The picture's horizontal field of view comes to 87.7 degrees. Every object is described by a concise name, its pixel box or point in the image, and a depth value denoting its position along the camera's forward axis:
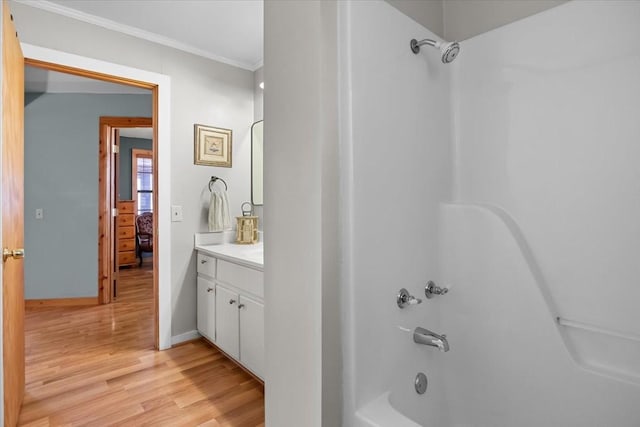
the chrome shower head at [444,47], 1.16
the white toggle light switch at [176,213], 2.65
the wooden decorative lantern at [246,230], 2.85
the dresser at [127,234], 6.14
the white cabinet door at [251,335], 1.99
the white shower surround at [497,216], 1.03
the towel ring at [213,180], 2.87
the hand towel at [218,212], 2.79
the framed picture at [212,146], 2.79
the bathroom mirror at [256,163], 3.03
